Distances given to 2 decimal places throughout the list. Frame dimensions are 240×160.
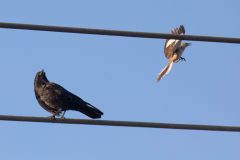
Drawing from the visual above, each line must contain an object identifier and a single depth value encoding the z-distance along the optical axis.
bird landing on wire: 23.93
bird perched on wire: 24.89
